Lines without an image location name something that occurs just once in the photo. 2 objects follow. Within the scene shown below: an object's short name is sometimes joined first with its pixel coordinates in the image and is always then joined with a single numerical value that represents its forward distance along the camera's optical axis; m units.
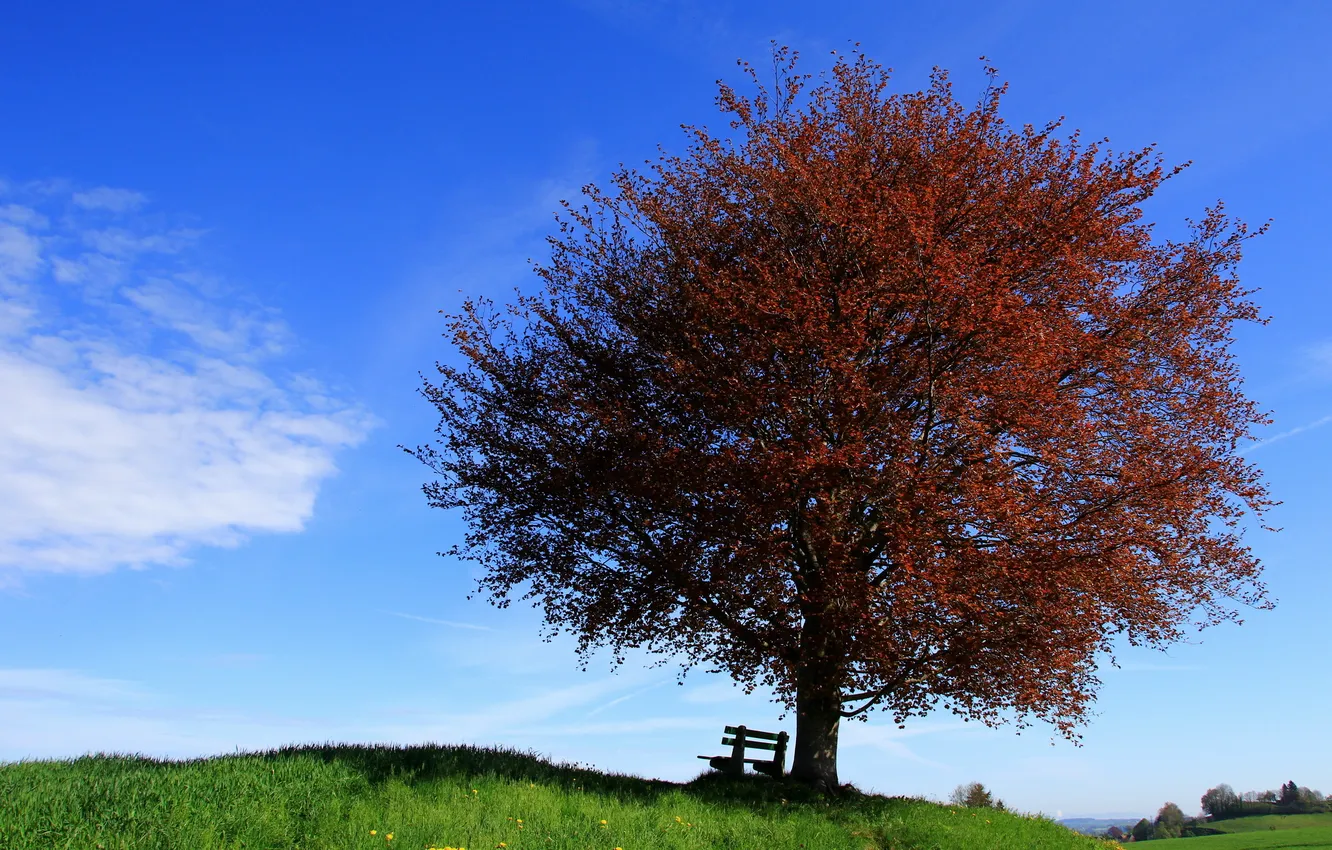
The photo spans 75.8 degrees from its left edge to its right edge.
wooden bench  18.45
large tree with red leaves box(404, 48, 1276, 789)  14.95
